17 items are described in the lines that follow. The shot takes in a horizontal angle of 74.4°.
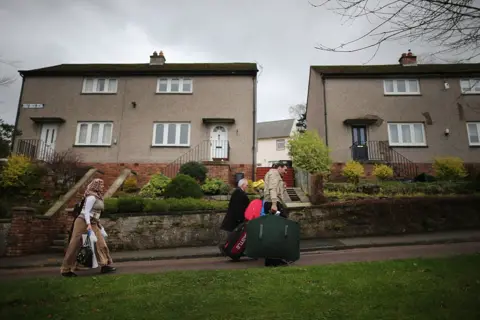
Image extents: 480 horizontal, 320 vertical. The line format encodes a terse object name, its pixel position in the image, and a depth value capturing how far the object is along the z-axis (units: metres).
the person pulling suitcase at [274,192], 6.46
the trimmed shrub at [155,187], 14.20
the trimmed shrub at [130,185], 15.77
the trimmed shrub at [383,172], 16.34
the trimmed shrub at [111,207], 10.36
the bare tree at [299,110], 45.92
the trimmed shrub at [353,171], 15.84
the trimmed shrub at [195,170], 15.17
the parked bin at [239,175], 17.34
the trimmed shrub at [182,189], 12.40
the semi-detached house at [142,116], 18.44
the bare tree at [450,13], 3.88
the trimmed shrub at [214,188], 14.61
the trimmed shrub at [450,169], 16.20
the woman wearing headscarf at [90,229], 5.99
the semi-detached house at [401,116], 18.81
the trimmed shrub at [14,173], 12.75
